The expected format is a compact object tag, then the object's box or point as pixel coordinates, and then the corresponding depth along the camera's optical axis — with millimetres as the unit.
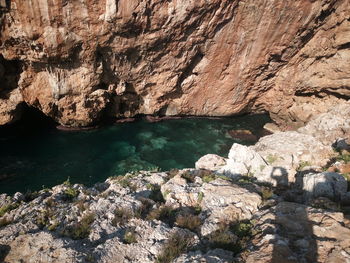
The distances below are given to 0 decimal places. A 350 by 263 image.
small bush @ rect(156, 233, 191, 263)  6398
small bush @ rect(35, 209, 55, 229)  7733
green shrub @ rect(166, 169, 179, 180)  10875
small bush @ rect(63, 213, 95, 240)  7250
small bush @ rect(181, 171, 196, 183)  10391
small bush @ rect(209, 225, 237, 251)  6609
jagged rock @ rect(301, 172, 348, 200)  8500
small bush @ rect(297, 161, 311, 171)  11979
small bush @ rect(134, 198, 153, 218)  8008
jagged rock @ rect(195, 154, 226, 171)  13555
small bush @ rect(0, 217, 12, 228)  7821
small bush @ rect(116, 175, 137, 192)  9855
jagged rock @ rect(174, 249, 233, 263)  5965
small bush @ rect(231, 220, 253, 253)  6477
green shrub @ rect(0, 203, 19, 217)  8508
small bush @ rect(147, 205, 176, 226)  7887
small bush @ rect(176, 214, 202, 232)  7502
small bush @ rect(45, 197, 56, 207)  8719
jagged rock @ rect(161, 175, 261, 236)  7801
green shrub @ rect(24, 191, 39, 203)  9645
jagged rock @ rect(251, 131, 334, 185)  11070
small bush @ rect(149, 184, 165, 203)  9237
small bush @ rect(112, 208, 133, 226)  7759
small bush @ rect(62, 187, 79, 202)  9437
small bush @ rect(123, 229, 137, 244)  6980
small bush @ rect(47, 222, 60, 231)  7422
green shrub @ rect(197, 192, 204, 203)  8703
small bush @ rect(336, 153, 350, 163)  11367
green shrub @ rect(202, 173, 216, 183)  10016
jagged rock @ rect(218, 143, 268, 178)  11758
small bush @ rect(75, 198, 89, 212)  8407
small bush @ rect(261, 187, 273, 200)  8648
